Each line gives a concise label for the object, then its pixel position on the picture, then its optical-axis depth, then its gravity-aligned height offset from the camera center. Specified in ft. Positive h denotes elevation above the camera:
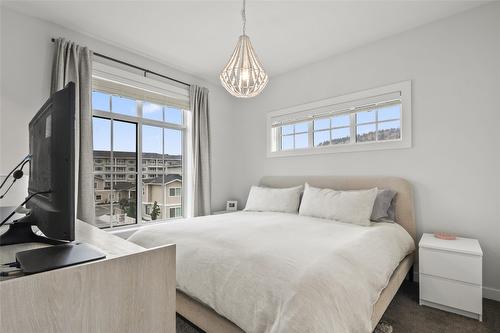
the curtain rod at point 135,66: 9.04 +4.17
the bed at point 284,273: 3.70 -1.98
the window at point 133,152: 9.64 +0.65
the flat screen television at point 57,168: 2.08 +0.00
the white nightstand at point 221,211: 12.78 -2.44
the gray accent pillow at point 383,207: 8.13 -1.41
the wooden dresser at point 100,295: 1.72 -1.04
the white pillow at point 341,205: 7.89 -1.38
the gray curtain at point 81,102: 7.98 +2.29
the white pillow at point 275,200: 10.04 -1.46
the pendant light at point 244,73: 6.45 +2.61
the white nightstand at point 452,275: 6.11 -2.92
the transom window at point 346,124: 8.90 +1.79
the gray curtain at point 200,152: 11.98 +0.72
